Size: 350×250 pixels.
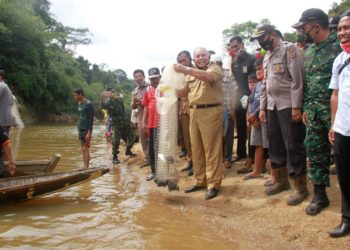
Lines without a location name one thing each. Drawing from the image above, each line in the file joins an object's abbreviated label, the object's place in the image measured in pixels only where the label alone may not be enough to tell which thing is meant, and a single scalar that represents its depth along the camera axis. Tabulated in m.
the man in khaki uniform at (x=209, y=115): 5.35
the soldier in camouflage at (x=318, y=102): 3.92
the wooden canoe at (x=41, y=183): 5.16
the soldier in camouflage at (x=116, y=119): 9.77
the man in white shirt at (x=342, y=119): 3.24
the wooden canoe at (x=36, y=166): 7.12
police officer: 4.40
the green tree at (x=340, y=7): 33.33
